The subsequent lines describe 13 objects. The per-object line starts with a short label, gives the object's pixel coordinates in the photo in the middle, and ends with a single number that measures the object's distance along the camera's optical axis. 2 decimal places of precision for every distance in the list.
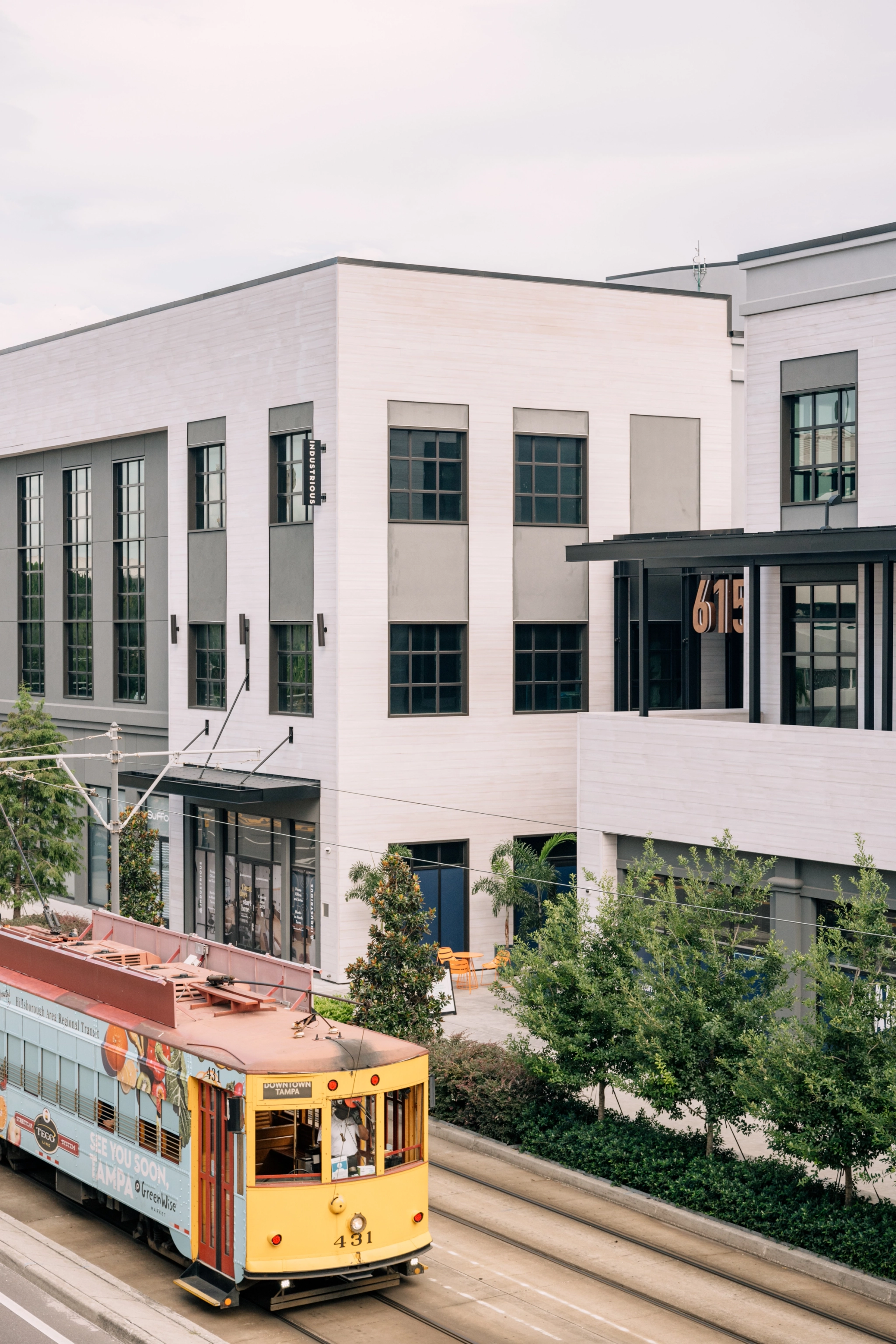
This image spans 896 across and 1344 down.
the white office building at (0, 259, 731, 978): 37.97
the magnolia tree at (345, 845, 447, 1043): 27.75
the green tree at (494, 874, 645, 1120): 22.17
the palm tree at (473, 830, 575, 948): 37.94
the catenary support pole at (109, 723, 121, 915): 32.47
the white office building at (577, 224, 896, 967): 28.19
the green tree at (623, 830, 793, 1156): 20.75
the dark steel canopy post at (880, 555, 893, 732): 28.16
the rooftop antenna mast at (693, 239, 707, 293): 53.16
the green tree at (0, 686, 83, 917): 41.47
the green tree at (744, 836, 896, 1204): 18.23
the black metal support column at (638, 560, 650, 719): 31.80
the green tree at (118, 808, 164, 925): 39.41
